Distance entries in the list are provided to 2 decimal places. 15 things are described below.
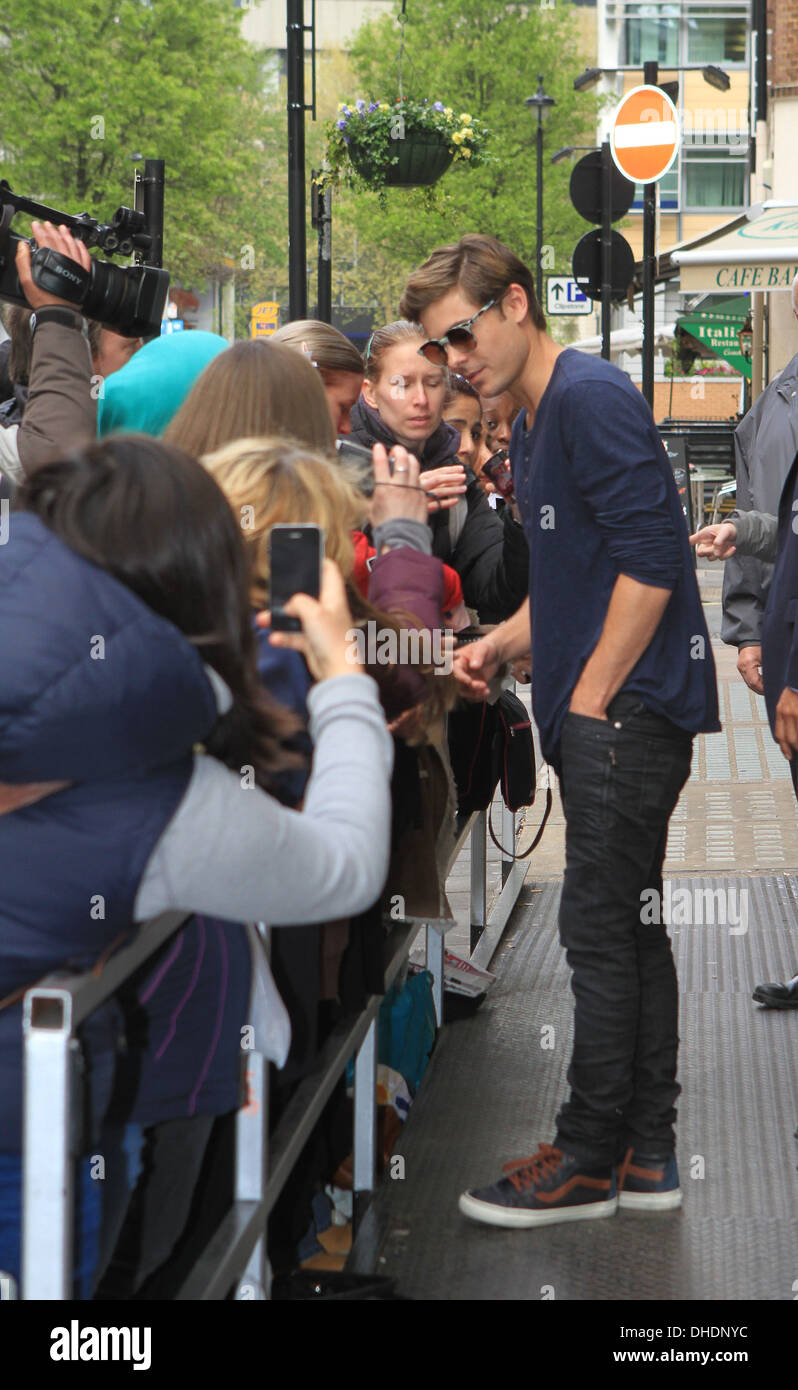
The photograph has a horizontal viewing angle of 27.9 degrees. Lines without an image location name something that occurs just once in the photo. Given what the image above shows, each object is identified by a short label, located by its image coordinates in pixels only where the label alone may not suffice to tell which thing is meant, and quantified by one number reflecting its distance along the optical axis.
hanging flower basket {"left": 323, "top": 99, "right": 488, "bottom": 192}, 11.59
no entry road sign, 13.46
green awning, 24.50
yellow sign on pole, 22.38
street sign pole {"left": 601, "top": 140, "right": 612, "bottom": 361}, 13.60
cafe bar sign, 11.26
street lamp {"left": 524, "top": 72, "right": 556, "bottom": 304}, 32.51
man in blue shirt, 3.21
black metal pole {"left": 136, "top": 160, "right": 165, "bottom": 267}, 7.40
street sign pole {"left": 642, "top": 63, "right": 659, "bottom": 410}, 14.79
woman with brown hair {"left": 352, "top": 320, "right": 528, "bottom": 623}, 4.16
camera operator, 3.62
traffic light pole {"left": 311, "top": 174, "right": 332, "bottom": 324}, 11.95
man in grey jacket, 5.18
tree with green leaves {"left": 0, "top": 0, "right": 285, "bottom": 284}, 35.81
